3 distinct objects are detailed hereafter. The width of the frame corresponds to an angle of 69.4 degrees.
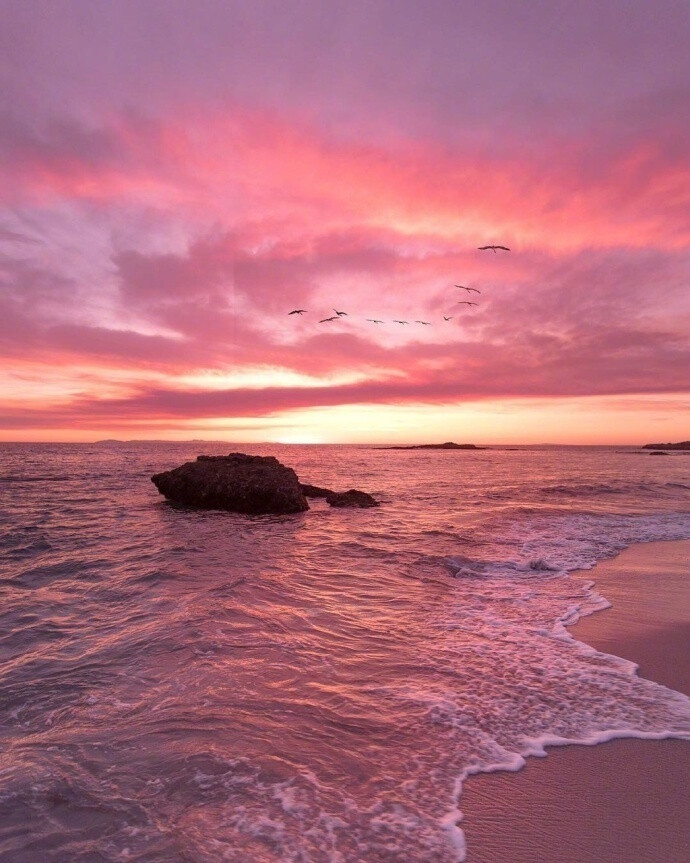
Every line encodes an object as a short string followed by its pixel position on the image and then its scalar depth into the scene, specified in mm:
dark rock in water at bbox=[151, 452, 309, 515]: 21078
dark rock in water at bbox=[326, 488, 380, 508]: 23375
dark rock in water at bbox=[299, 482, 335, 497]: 27141
